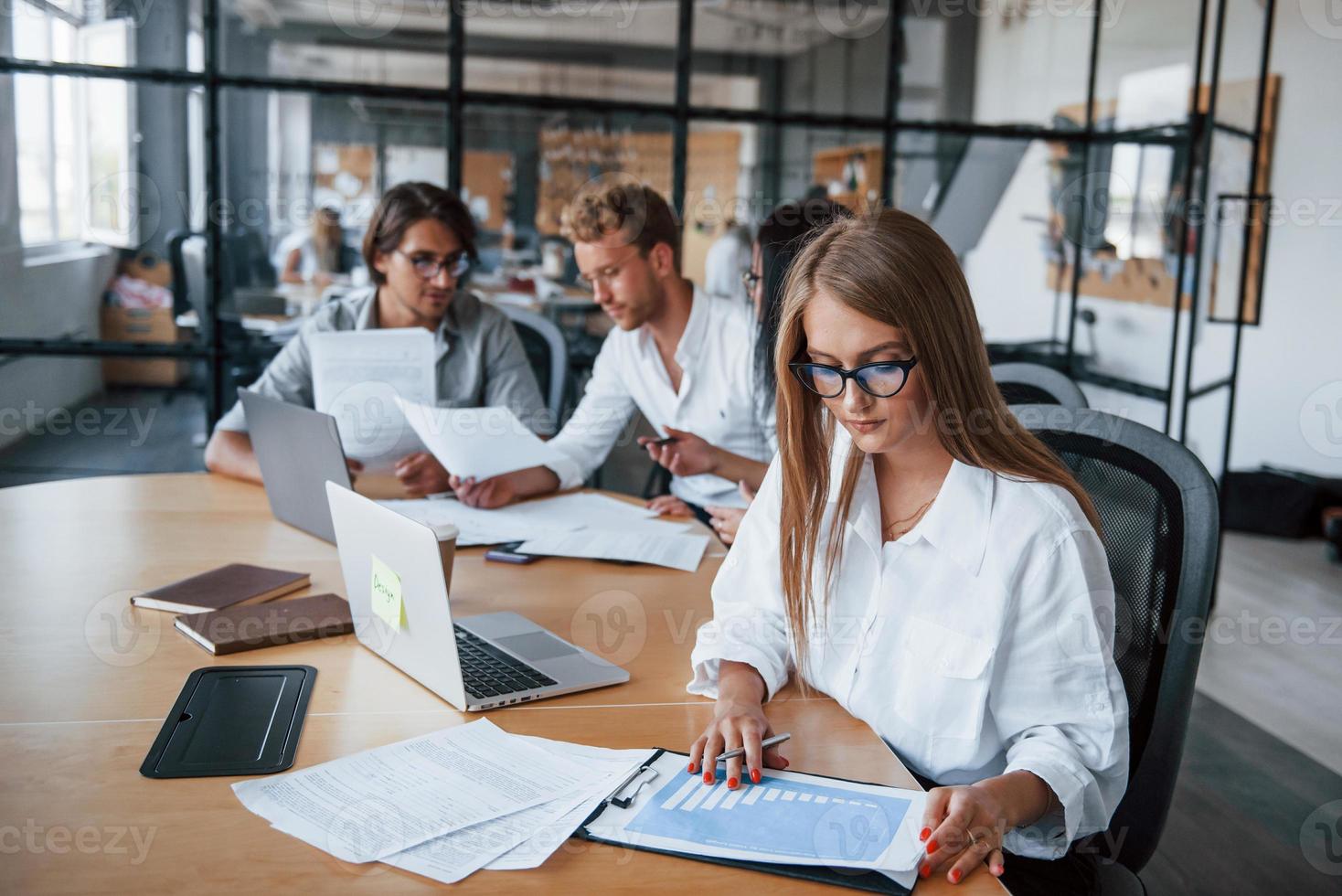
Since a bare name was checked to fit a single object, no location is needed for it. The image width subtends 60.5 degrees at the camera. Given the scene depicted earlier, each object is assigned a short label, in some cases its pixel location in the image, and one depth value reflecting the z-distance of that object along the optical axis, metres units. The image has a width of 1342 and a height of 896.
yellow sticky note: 1.33
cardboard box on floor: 3.36
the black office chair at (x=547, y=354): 2.95
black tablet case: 1.13
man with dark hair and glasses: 2.60
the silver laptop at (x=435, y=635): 1.25
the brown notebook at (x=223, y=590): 1.61
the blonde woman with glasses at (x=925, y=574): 1.18
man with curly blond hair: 2.57
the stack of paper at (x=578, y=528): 1.93
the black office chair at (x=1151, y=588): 1.30
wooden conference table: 0.96
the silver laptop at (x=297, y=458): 1.83
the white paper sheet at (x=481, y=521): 2.00
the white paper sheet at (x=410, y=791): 1.00
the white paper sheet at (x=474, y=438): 2.06
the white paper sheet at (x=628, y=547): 1.90
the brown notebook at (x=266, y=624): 1.46
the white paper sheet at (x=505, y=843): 0.96
